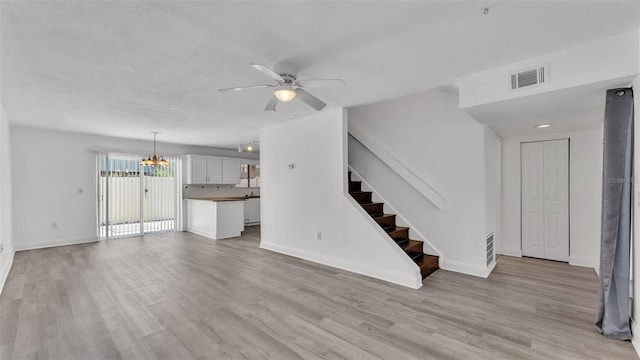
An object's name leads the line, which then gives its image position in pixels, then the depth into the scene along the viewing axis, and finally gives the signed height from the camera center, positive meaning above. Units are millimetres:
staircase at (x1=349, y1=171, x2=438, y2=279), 4018 -840
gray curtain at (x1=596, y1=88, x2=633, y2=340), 2293 -324
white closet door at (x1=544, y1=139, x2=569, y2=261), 4461 -375
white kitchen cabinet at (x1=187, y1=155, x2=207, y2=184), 7629 +288
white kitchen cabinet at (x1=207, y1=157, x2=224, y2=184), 8000 +270
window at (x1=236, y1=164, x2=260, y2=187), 9156 +135
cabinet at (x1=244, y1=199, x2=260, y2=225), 8734 -1033
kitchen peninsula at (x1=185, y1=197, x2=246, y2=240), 6648 -943
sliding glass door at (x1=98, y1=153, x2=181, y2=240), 6539 -406
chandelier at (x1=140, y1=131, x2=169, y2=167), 6125 +404
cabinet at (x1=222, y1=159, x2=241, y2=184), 8359 +250
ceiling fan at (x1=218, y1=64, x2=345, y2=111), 2543 +883
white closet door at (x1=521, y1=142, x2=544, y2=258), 4672 -391
